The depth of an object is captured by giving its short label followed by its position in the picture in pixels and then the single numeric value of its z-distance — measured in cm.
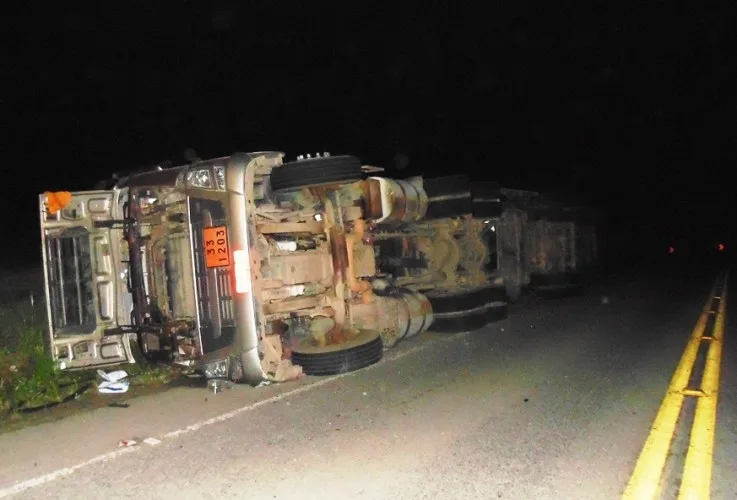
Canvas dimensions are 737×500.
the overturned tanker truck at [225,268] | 562
